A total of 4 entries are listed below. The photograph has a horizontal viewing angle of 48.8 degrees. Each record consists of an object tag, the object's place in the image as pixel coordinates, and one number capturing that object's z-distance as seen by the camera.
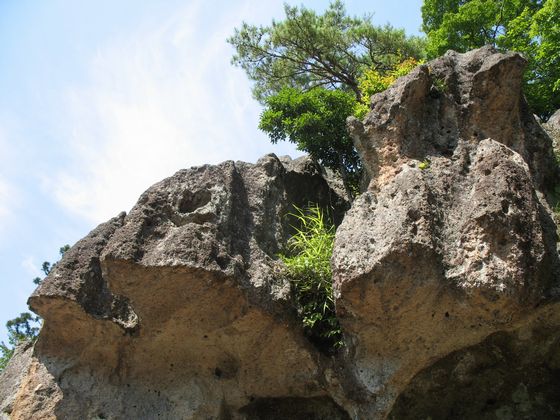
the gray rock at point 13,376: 7.47
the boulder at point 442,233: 5.32
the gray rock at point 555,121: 7.97
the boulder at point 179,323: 6.12
